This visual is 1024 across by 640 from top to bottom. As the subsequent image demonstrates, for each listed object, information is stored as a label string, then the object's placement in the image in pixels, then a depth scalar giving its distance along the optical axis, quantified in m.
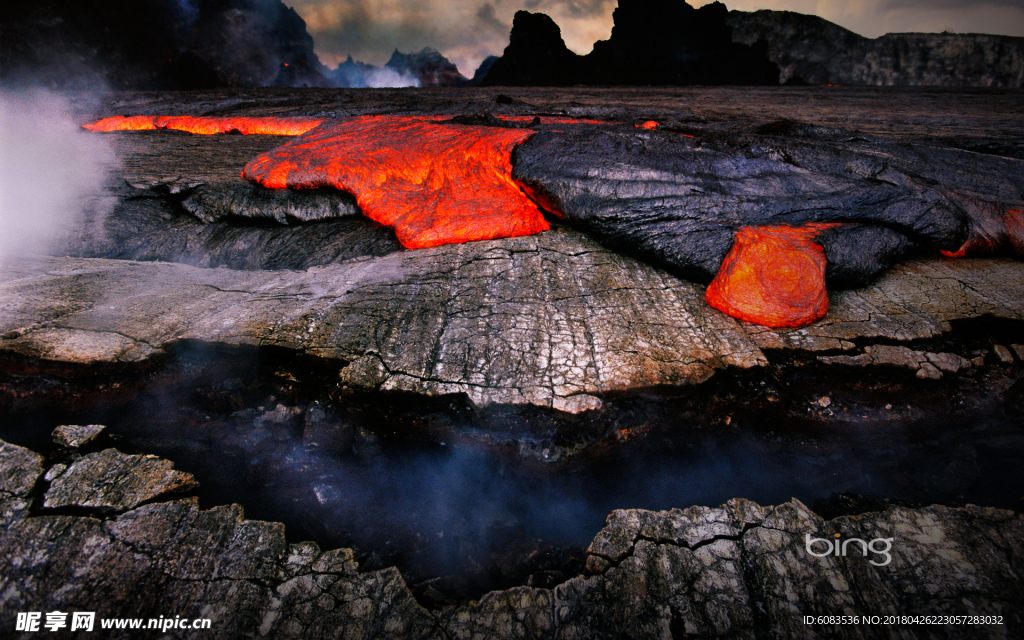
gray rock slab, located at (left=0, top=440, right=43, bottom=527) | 1.20
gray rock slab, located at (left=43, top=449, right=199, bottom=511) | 1.24
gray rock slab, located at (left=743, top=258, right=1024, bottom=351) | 1.75
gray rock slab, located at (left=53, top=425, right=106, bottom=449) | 1.41
